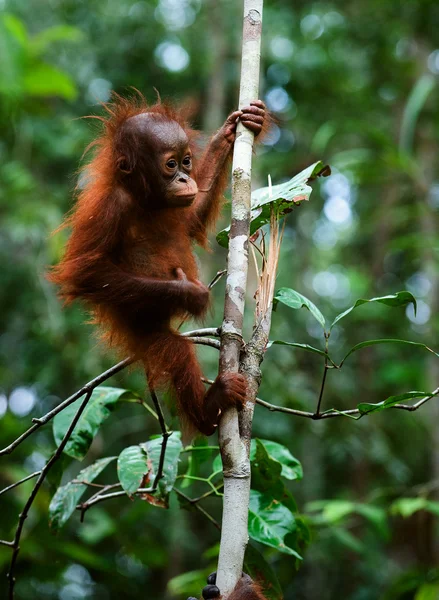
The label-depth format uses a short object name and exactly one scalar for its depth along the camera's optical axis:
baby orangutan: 6.06
